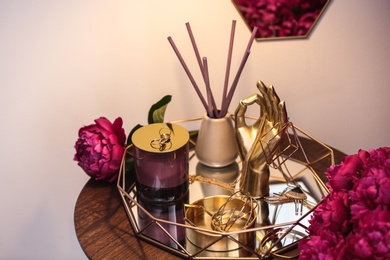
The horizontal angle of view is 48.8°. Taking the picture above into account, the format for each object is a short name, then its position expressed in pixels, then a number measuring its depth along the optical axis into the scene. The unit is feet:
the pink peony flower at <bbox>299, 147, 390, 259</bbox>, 1.18
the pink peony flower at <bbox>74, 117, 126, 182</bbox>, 2.06
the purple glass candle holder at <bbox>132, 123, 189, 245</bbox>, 1.88
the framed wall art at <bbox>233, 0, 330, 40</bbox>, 2.59
